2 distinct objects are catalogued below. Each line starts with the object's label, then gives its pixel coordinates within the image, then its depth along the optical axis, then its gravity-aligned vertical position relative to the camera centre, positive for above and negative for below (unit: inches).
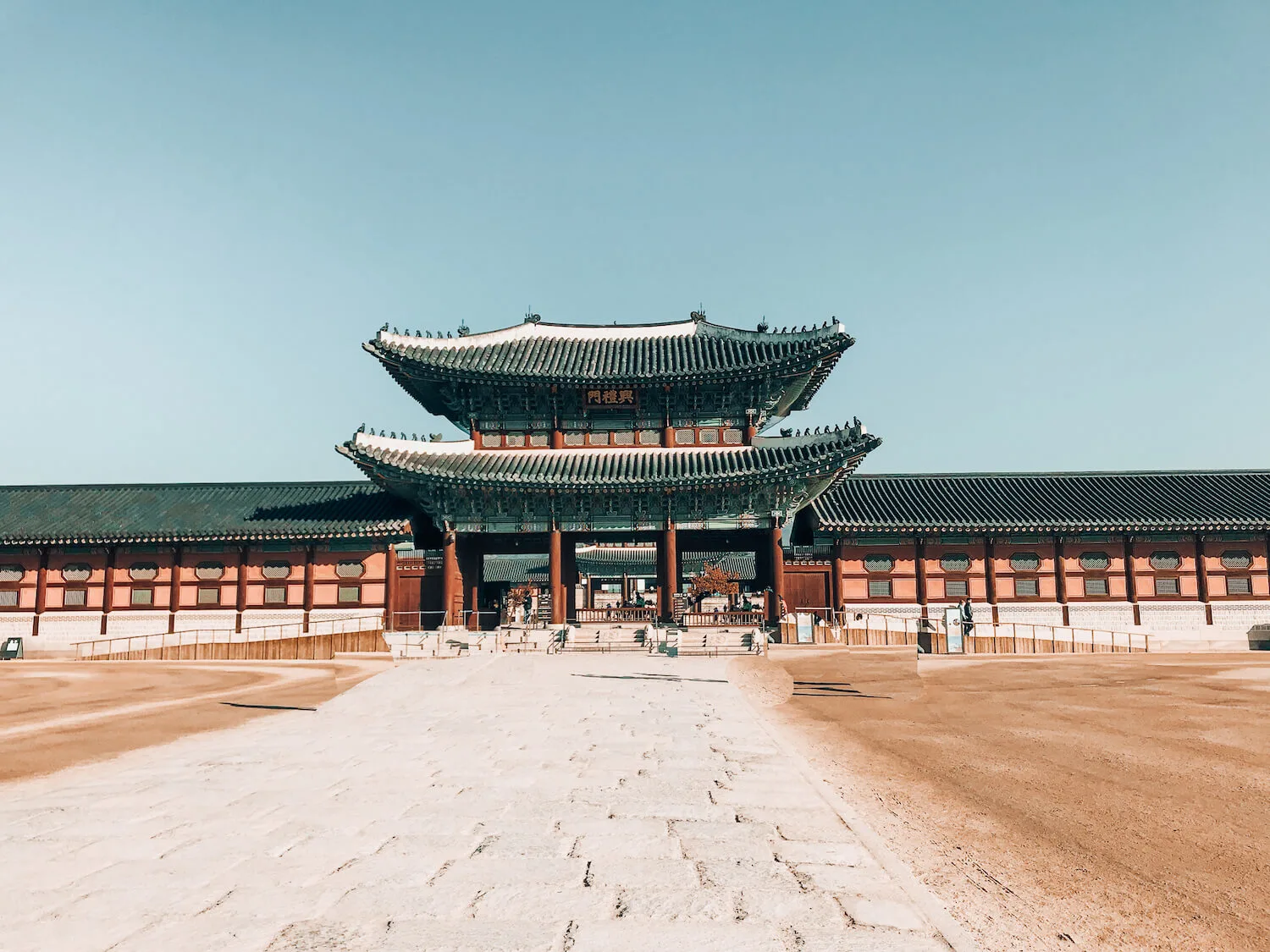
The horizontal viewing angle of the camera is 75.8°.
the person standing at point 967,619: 1072.1 -61.2
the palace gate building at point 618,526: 1181.1 +75.4
